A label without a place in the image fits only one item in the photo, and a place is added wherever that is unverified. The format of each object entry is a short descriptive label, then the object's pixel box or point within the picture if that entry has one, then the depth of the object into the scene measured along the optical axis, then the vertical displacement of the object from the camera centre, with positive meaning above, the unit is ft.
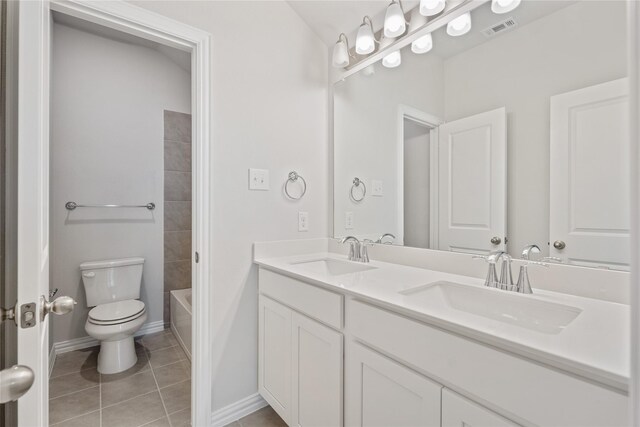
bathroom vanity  2.06 -1.21
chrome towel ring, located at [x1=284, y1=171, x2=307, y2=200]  5.91 +0.60
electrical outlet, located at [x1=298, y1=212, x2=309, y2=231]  6.12 -0.16
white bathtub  7.41 -2.66
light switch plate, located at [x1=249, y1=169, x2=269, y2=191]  5.46 +0.61
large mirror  3.16 +0.98
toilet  6.63 -2.23
